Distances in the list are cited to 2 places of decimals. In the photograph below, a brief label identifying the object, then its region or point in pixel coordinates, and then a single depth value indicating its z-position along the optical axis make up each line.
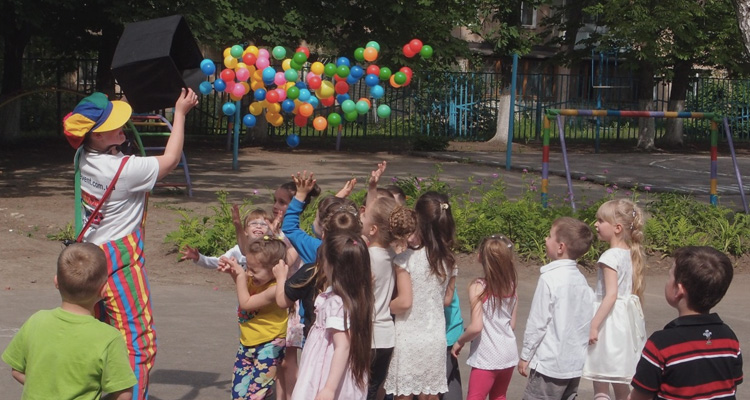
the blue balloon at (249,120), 7.69
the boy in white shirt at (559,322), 4.75
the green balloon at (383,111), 7.86
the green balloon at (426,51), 8.77
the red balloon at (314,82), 7.45
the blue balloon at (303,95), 7.32
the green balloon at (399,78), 8.03
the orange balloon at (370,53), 8.05
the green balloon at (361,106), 7.58
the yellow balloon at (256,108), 7.41
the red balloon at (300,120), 7.38
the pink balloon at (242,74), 7.30
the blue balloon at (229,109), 7.86
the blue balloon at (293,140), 7.50
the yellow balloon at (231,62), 7.47
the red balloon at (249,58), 7.42
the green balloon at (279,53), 7.98
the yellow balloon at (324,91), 7.45
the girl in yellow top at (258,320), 4.91
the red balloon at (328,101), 7.50
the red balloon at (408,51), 8.38
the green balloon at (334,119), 7.59
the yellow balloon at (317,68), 7.43
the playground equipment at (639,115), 11.84
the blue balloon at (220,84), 7.35
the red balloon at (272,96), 7.29
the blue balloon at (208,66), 6.74
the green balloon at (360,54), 8.17
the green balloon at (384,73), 7.79
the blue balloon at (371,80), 7.89
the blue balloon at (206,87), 6.85
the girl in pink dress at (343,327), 3.98
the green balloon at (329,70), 7.60
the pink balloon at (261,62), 7.37
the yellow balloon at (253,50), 7.46
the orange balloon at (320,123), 7.46
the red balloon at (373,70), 8.00
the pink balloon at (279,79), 7.35
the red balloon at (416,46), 8.34
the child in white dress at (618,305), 5.09
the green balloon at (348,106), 7.48
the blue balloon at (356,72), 7.66
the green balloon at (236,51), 7.46
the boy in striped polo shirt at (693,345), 3.33
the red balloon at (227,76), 7.39
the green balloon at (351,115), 7.55
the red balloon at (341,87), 7.68
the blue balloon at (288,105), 7.29
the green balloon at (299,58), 7.54
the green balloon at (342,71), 7.61
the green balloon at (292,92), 7.25
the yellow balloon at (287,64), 7.59
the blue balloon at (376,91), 7.85
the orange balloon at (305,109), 7.22
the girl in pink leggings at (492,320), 4.86
